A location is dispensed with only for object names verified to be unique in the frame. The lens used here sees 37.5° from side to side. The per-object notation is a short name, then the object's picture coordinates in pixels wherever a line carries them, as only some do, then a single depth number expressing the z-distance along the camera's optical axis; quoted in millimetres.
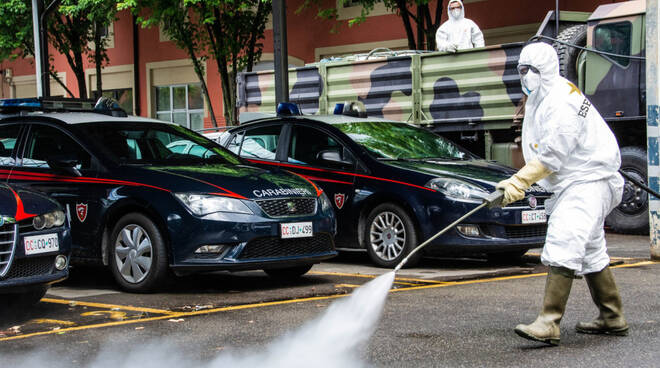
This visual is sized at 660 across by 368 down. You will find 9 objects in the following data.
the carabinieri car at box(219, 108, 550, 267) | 9156
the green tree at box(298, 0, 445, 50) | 19031
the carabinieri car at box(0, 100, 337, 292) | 7641
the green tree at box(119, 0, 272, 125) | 21234
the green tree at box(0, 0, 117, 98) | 23719
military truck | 12422
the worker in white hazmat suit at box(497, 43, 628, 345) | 5520
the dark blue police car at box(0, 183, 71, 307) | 6480
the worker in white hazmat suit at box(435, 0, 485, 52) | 14312
